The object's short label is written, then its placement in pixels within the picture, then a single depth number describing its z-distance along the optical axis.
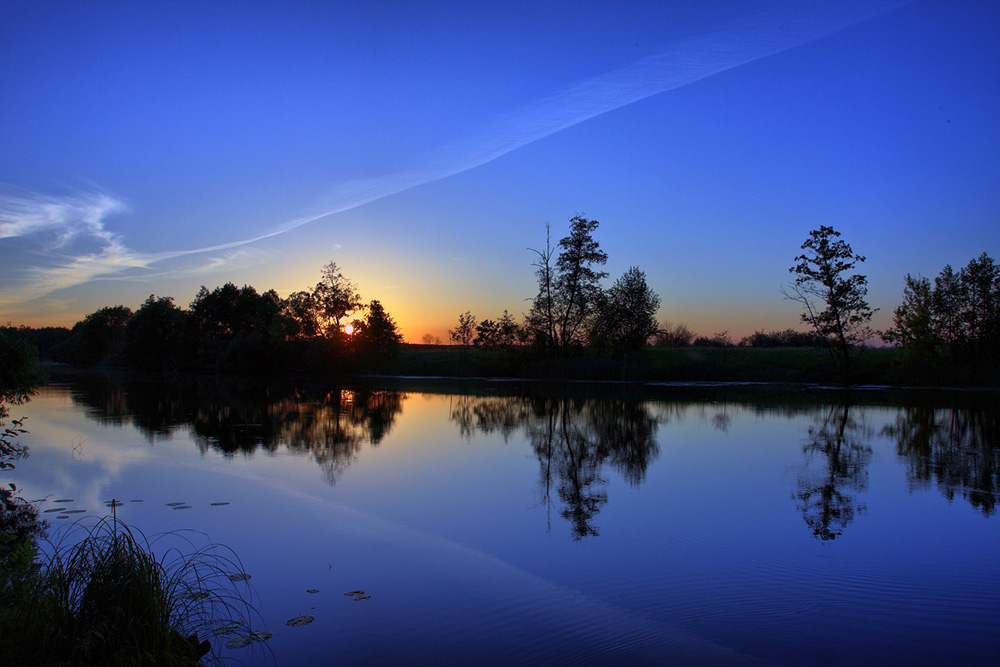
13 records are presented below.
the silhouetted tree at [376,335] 57.28
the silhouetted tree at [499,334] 50.33
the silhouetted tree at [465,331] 59.53
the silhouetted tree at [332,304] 58.31
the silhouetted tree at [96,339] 80.44
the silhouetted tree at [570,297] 48.81
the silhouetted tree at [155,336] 63.91
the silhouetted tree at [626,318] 47.75
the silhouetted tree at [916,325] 34.72
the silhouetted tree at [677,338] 69.00
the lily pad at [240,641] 4.29
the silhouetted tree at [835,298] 35.41
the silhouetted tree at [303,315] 56.12
